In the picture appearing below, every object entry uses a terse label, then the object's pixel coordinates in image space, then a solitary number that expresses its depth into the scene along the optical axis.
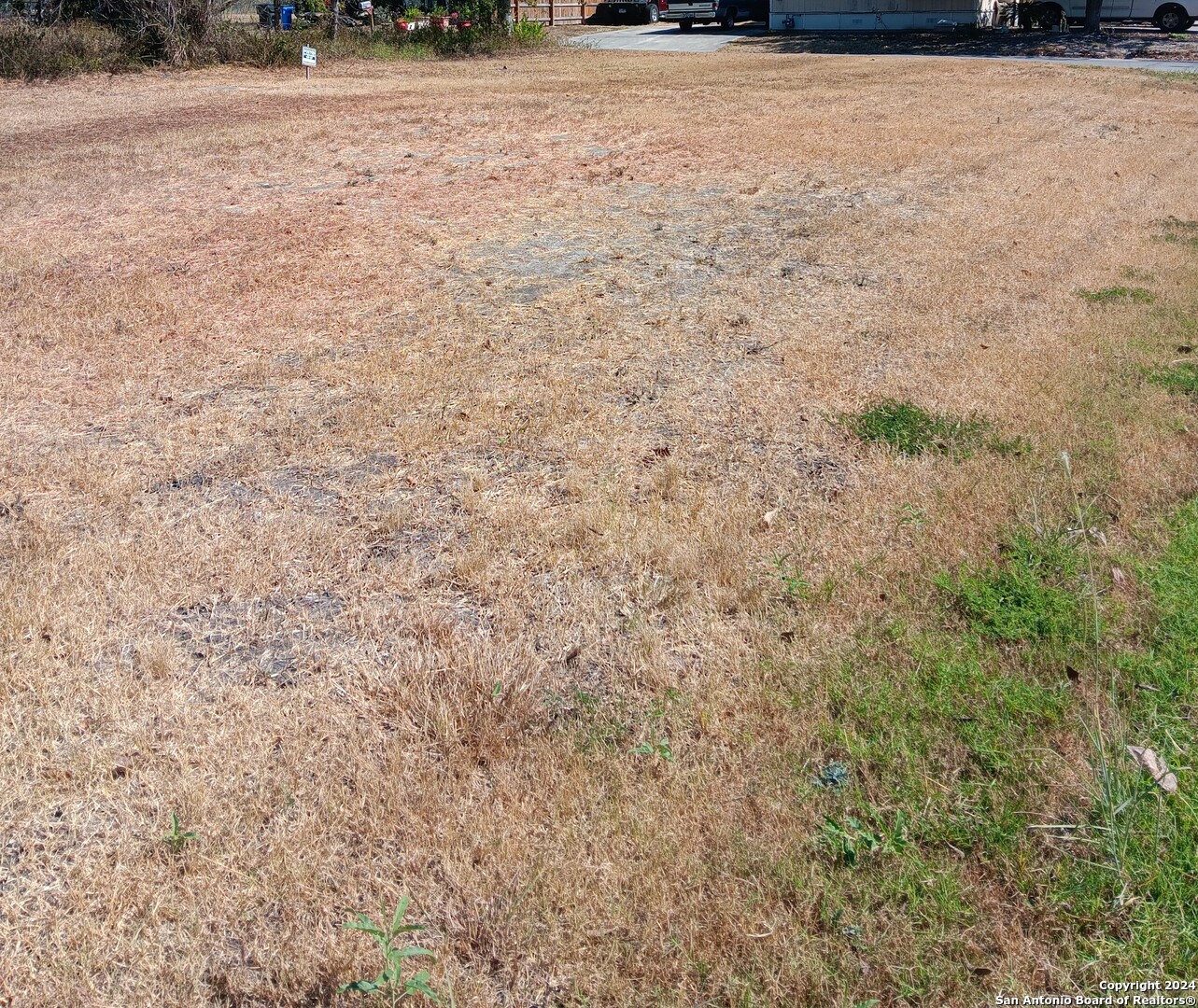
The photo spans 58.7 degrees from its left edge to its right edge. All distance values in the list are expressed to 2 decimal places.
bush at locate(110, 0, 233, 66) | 25.48
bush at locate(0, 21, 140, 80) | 23.59
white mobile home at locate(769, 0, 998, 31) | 39.75
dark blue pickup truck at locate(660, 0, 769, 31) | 41.44
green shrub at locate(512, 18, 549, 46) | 33.38
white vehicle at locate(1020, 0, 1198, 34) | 35.59
